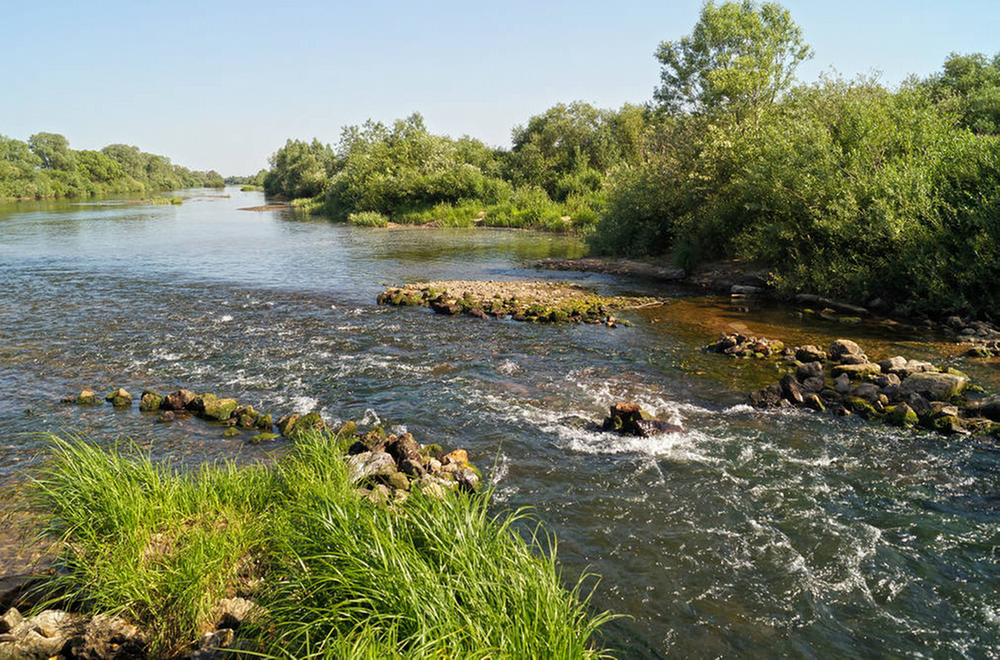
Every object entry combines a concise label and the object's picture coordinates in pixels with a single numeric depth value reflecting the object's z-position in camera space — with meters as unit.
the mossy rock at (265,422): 11.40
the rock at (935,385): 12.40
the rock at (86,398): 12.59
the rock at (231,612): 5.62
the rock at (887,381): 13.01
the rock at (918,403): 11.86
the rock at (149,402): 12.27
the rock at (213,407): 11.77
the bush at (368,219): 62.06
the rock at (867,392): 12.50
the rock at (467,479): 9.04
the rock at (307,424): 10.97
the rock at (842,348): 15.42
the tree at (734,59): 32.28
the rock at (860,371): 13.99
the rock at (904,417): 11.52
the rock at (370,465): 8.63
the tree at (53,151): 143.12
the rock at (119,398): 12.48
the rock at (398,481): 8.47
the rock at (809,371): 13.91
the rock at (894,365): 13.77
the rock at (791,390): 12.52
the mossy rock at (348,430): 10.78
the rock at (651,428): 11.05
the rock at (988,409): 11.47
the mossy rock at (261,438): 10.77
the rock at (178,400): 12.16
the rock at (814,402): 12.33
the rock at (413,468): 9.03
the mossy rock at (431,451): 10.05
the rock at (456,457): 9.77
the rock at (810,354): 15.53
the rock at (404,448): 9.70
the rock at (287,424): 11.05
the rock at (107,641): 5.30
